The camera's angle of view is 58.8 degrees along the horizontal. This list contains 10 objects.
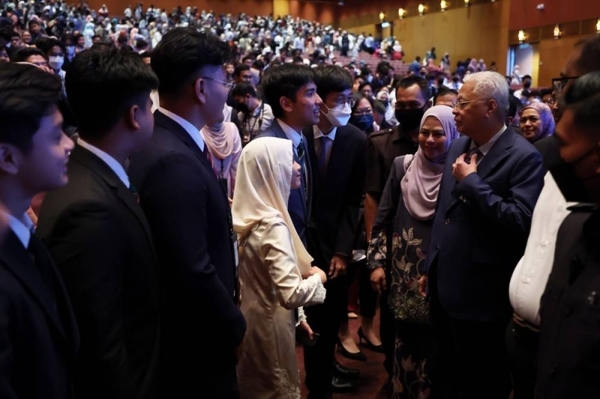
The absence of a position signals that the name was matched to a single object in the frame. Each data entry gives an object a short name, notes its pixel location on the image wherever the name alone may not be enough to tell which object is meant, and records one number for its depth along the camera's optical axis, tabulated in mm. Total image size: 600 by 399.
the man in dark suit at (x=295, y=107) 2557
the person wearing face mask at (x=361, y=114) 4289
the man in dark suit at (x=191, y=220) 1590
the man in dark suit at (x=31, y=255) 1074
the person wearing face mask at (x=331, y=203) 2844
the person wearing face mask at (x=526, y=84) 12048
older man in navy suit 2164
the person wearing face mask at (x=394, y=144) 3152
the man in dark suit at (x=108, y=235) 1304
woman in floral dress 2508
